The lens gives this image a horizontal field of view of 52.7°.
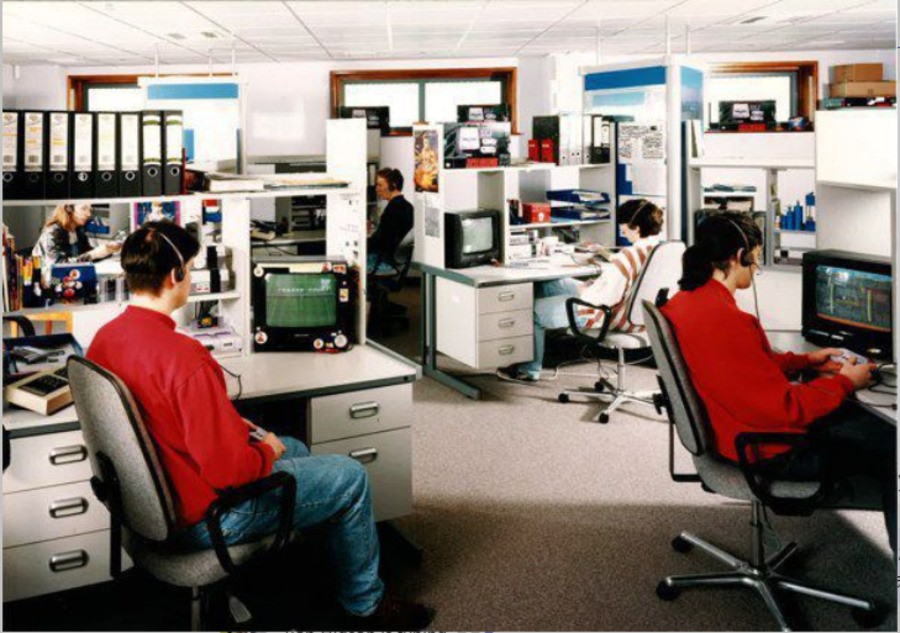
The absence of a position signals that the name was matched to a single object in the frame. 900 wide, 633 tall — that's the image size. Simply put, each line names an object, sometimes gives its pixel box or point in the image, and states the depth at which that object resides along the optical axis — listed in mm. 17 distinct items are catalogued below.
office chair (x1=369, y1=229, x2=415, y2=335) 6867
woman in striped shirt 4672
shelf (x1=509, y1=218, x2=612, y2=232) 5707
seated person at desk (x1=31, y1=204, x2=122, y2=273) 5445
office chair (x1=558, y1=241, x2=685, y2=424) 4484
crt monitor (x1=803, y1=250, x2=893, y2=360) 3004
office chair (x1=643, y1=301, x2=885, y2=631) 2453
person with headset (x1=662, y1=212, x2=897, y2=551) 2465
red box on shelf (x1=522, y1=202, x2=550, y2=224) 5801
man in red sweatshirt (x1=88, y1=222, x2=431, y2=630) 2113
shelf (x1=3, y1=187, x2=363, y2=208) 2883
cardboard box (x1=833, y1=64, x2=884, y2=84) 9172
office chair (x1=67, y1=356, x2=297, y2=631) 2047
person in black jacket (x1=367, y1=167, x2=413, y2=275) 6820
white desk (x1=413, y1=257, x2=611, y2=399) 4906
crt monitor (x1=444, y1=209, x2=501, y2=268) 5180
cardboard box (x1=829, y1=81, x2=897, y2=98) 9109
